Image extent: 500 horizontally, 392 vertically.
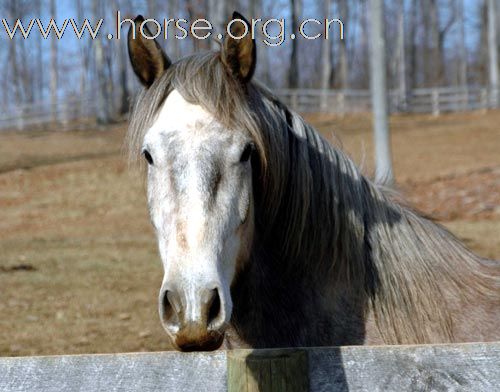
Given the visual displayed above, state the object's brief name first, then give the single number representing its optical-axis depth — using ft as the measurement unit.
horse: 17.76
